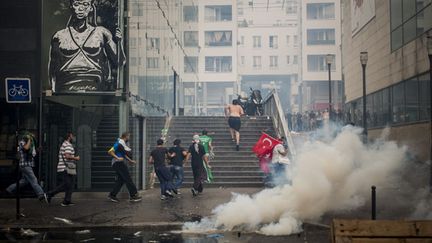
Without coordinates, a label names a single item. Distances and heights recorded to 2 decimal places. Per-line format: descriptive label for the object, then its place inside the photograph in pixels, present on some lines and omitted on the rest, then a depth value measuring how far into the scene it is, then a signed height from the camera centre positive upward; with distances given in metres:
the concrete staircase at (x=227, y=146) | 17.05 -0.59
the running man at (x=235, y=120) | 18.94 +0.44
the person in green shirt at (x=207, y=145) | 16.78 -0.48
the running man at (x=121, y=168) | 13.21 -0.99
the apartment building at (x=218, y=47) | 72.38 +12.56
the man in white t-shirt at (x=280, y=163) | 14.77 -0.96
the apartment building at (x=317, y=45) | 67.50 +12.12
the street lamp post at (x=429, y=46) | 14.86 +2.61
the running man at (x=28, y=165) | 12.79 -0.90
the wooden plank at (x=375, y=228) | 5.73 -1.15
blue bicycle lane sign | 11.23 +0.96
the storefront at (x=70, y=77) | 14.54 +1.65
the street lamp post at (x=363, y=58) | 21.75 +3.30
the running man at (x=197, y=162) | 14.70 -0.93
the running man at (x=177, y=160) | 14.63 -0.87
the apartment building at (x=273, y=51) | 78.00 +13.02
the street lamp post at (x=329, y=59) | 25.77 +3.83
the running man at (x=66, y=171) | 12.69 -1.03
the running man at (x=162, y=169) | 13.81 -1.08
